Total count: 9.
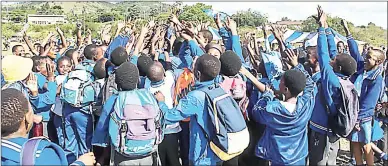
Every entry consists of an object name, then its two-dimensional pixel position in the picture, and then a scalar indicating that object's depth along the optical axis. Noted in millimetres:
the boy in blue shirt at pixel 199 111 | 4008
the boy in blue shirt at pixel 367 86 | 5412
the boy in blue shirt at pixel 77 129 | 5018
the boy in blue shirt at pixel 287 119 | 4113
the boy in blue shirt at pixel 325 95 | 4590
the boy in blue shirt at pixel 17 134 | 2656
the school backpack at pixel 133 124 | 3873
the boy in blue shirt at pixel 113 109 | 3953
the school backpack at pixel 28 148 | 2615
